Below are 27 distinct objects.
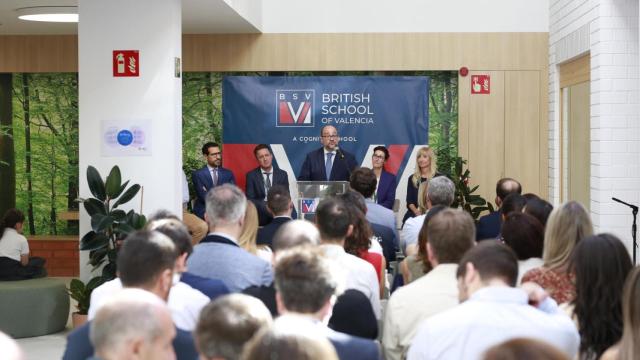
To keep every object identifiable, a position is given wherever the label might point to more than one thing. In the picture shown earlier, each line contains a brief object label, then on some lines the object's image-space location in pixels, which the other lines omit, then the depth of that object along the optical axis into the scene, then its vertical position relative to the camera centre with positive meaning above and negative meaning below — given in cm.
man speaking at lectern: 1252 -2
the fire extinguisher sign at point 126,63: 910 +83
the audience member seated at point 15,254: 978 -88
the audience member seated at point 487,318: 357 -54
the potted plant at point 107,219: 870 -48
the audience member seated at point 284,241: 466 -35
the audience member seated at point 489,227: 767 -48
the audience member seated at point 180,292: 432 -55
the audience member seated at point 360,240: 568 -43
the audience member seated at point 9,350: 248 -44
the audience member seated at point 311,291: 327 -40
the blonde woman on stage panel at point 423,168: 1177 -9
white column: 910 +58
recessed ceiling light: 1054 +152
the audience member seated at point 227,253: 507 -44
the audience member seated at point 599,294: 394 -50
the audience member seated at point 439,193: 759 -24
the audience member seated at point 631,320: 315 -48
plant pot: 925 -136
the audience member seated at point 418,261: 543 -55
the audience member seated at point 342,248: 511 -44
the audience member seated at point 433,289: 450 -55
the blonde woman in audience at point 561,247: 464 -41
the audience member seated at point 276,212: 679 -34
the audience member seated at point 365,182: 831 -17
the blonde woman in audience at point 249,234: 561 -39
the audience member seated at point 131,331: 294 -47
